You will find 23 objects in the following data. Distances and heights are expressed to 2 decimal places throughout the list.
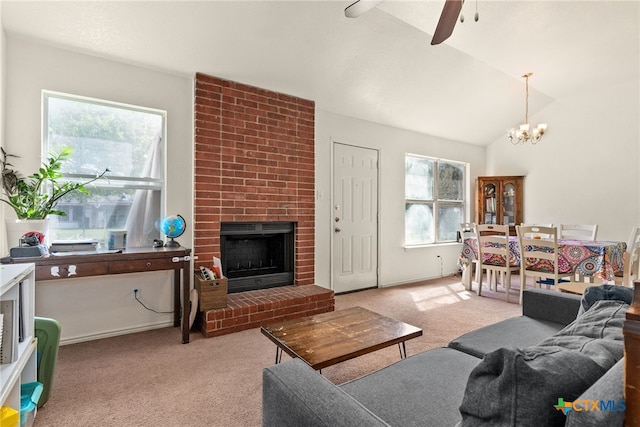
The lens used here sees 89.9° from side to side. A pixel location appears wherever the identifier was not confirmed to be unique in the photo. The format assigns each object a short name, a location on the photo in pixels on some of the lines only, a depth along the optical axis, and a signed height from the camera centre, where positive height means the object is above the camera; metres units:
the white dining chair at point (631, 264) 3.51 -0.55
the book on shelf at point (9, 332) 1.42 -0.53
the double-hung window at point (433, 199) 5.18 +0.27
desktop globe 2.84 -0.11
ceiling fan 1.75 +1.13
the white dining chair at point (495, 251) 3.96 -0.46
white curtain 3.00 +0.04
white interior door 4.25 -0.04
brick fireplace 3.18 +0.55
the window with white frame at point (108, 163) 2.69 +0.47
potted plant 2.35 +0.19
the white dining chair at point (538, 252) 3.58 -0.43
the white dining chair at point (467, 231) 4.89 -0.28
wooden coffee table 1.66 -0.71
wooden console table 2.17 -0.36
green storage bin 1.79 -0.78
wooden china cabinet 5.79 +0.27
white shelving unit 1.32 -0.63
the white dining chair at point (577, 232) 4.44 -0.26
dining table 3.30 -0.48
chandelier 4.37 +1.16
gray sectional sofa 0.66 -0.43
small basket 2.83 -0.70
